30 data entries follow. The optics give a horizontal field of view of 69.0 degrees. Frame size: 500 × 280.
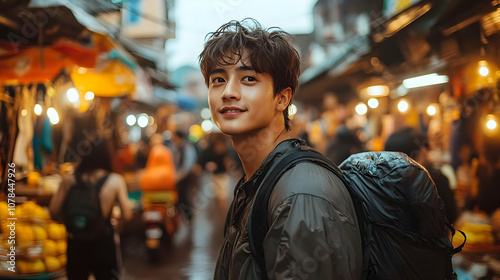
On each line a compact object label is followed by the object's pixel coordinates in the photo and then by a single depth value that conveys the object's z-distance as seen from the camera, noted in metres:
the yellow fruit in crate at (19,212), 3.26
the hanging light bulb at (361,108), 7.47
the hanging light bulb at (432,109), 4.05
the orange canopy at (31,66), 3.24
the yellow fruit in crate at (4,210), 3.11
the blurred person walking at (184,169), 7.86
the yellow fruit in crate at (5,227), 3.09
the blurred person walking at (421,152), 3.29
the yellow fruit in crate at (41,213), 3.52
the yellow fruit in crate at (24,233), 3.29
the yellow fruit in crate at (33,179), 3.47
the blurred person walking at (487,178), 2.84
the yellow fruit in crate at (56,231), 3.60
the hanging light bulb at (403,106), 4.85
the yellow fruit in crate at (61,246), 3.69
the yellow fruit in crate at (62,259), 3.67
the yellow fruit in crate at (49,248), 3.51
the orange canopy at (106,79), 4.39
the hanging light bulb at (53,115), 3.79
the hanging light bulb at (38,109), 3.59
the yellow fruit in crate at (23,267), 3.25
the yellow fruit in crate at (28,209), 3.38
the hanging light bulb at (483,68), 2.82
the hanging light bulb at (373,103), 6.37
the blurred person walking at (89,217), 3.42
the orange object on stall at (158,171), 6.36
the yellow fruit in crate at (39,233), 3.46
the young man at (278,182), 1.21
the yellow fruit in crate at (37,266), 3.34
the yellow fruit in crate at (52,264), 3.50
